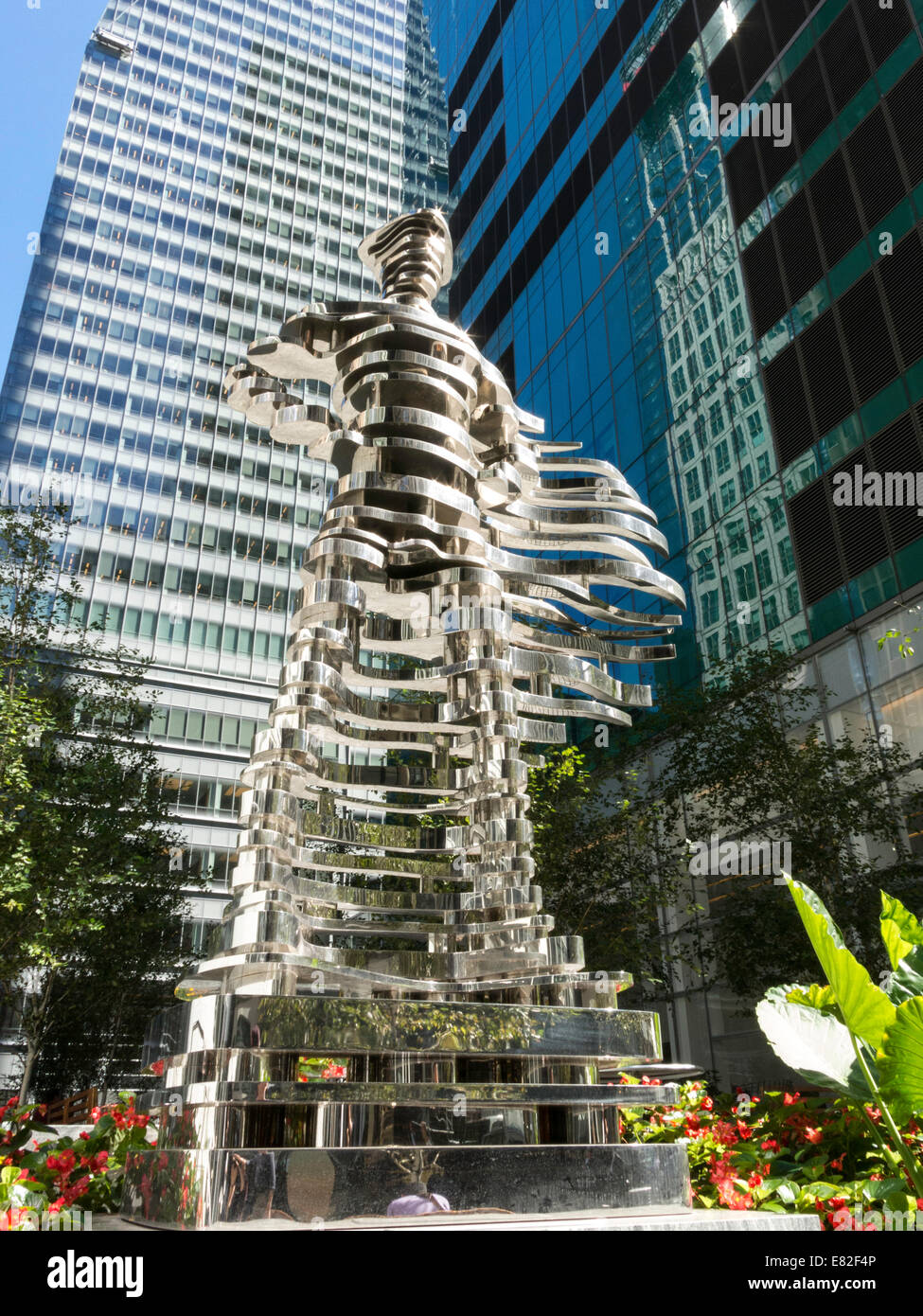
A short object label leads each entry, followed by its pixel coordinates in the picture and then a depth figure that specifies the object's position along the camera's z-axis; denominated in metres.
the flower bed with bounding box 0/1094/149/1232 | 3.65
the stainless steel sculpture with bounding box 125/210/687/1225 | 3.12
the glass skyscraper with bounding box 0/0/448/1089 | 50.98
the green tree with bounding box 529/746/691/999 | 18.91
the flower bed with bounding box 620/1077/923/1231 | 3.44
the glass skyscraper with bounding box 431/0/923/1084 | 20.39
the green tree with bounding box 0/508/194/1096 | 16.75
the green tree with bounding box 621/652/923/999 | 16.12
